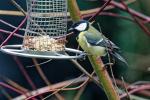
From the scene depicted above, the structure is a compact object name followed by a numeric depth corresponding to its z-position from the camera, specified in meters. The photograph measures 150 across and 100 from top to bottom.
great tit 5.53
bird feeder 5.58
